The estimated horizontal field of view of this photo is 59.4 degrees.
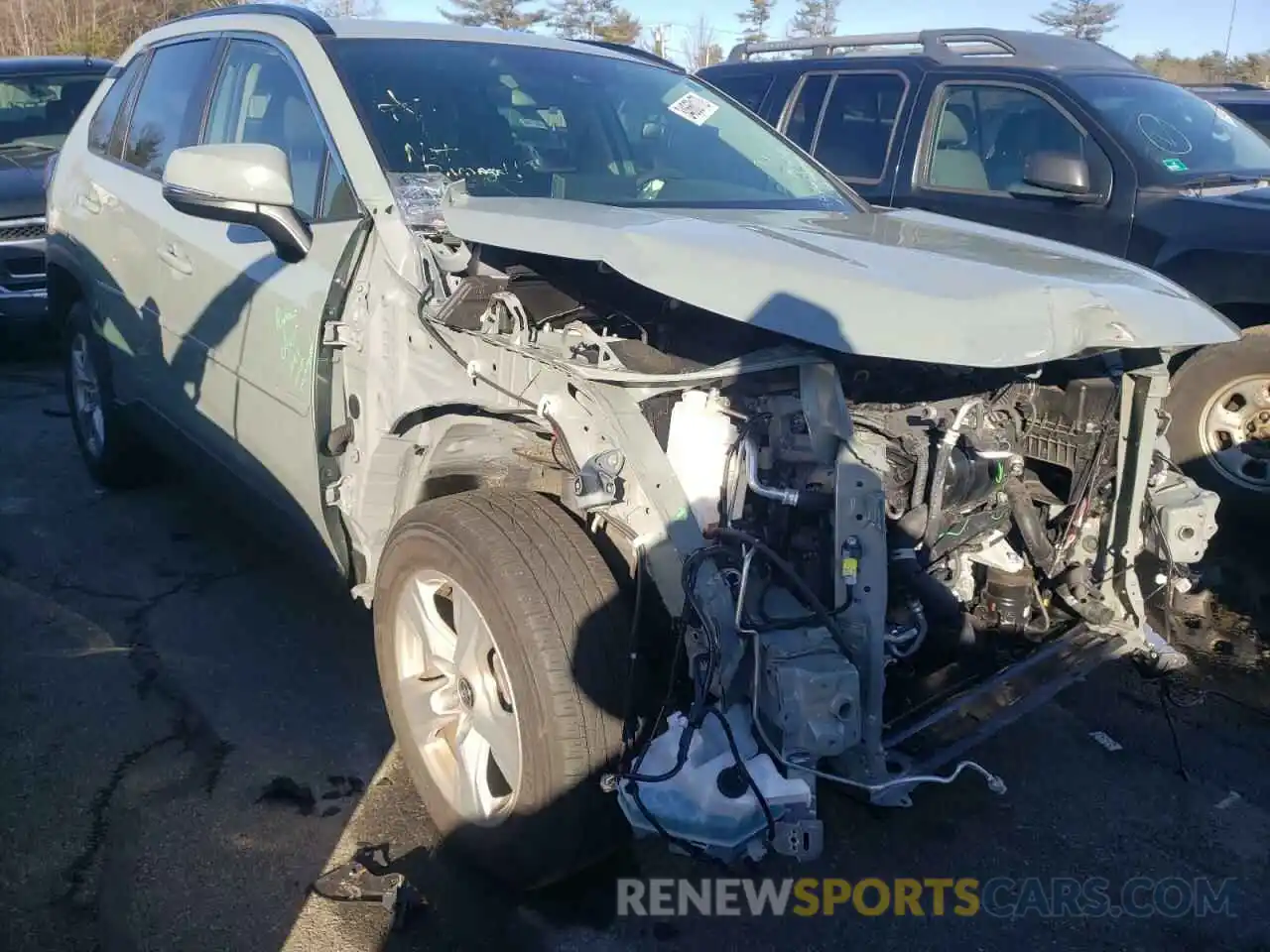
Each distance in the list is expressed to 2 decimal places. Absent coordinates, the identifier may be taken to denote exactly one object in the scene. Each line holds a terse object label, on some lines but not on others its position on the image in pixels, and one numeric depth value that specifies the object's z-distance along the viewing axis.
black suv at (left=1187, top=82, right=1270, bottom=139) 8.22
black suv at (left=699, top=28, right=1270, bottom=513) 4.75
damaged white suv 2.27
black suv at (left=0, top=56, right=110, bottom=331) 7.82
